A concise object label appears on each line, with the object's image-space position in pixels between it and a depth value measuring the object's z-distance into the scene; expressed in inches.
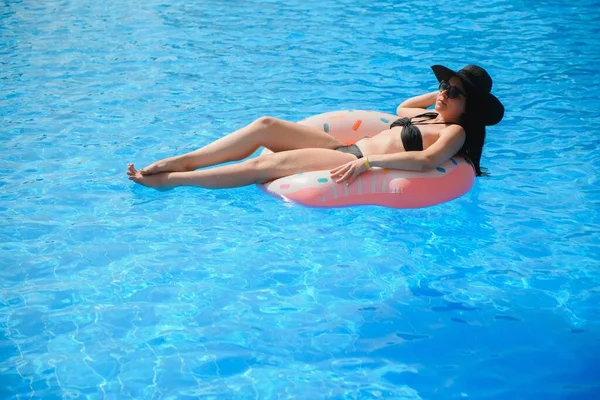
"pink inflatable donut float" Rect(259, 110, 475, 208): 183.6
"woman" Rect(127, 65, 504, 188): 186.7
